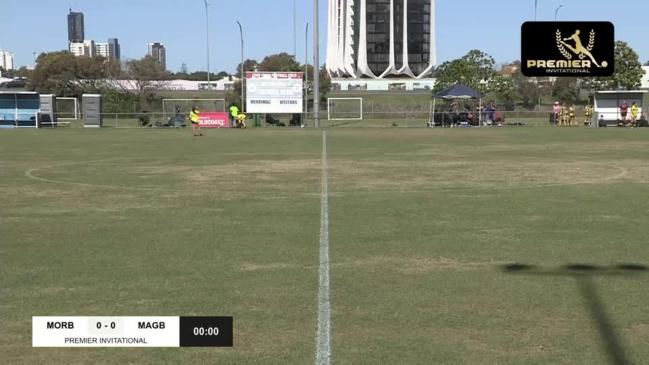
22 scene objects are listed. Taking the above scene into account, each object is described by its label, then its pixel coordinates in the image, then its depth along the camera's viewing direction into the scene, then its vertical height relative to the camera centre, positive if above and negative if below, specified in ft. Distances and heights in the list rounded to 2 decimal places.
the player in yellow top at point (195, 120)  131.19 -0.93
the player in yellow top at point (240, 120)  167.53 -1.22
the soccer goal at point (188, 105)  200.93 +3.05
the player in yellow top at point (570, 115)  177.65 -0.56
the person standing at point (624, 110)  161.17 +0.66
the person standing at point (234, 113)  167.53 +0.39
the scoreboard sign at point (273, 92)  176.04 +5.46
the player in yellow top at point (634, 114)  159.92 -0.24
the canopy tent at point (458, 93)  164.86 +4.70
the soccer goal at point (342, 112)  210.18 +0.66
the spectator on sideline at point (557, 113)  180.55 +0.07
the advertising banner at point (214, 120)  170.40 -1.21
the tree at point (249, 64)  484.09 +36.69
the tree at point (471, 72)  283.18 +16.42
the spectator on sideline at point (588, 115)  176.96 -0.46
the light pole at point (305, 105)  180.55 +2.36
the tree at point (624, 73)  273.54 +15.15
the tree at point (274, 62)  423.64 +32.48
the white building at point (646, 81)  490.98 +21.53
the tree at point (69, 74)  344.08 +20.38
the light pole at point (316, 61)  158.10 +11.58
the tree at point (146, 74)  337.52 +19.77
